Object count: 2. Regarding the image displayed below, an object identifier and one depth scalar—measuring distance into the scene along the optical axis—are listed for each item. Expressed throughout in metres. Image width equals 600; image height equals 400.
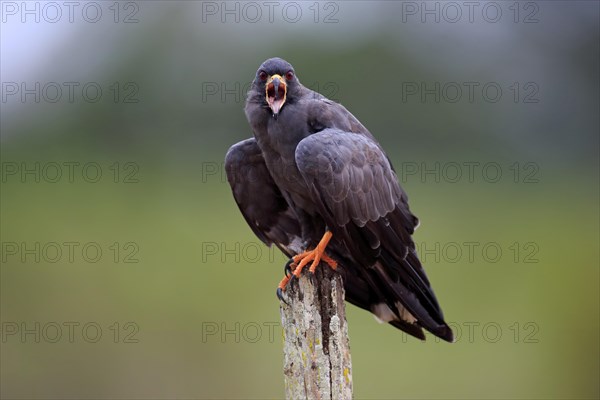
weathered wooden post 8.94
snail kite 10.91
